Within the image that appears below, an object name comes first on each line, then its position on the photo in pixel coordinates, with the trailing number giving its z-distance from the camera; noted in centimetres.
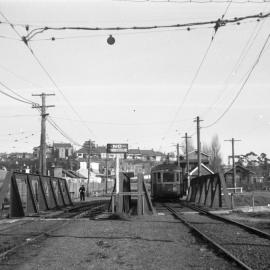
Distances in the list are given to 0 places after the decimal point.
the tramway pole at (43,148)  3878
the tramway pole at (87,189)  6539
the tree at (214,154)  12012
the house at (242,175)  9588
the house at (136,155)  18910
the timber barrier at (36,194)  2198
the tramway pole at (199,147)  4817
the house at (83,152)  18225
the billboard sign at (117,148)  2252
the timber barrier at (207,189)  2838
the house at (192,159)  10132
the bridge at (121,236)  1002
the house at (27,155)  16952
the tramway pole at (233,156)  6191
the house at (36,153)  14425
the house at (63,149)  17932
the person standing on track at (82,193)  4669
